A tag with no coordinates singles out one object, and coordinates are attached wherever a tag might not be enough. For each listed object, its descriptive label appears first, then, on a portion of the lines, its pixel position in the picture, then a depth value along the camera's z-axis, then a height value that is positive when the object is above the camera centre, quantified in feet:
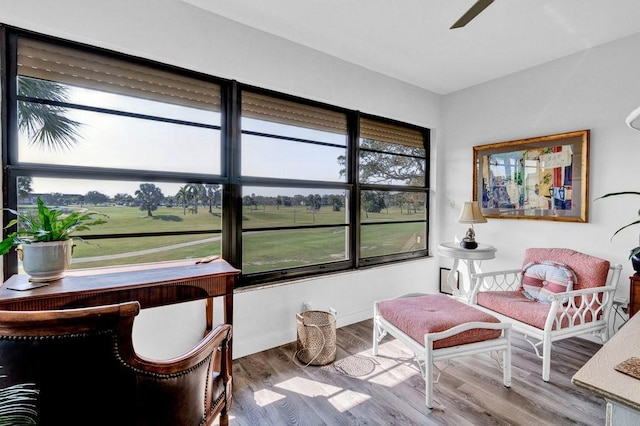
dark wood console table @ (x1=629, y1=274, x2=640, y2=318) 7.36 -2.05
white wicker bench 6.46 -2.73
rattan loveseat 7.61 -2.49
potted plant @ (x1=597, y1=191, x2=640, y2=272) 7.51 -1.22
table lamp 10.93 -0.38
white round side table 10.31 -1.57
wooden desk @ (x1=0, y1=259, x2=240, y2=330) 4.68 -1.33
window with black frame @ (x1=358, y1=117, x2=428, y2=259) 11.51 +0.71
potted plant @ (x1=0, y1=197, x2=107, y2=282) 5.04 -0.63
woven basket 7.97 -3.48
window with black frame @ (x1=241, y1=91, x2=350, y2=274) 8.94 +0.66
